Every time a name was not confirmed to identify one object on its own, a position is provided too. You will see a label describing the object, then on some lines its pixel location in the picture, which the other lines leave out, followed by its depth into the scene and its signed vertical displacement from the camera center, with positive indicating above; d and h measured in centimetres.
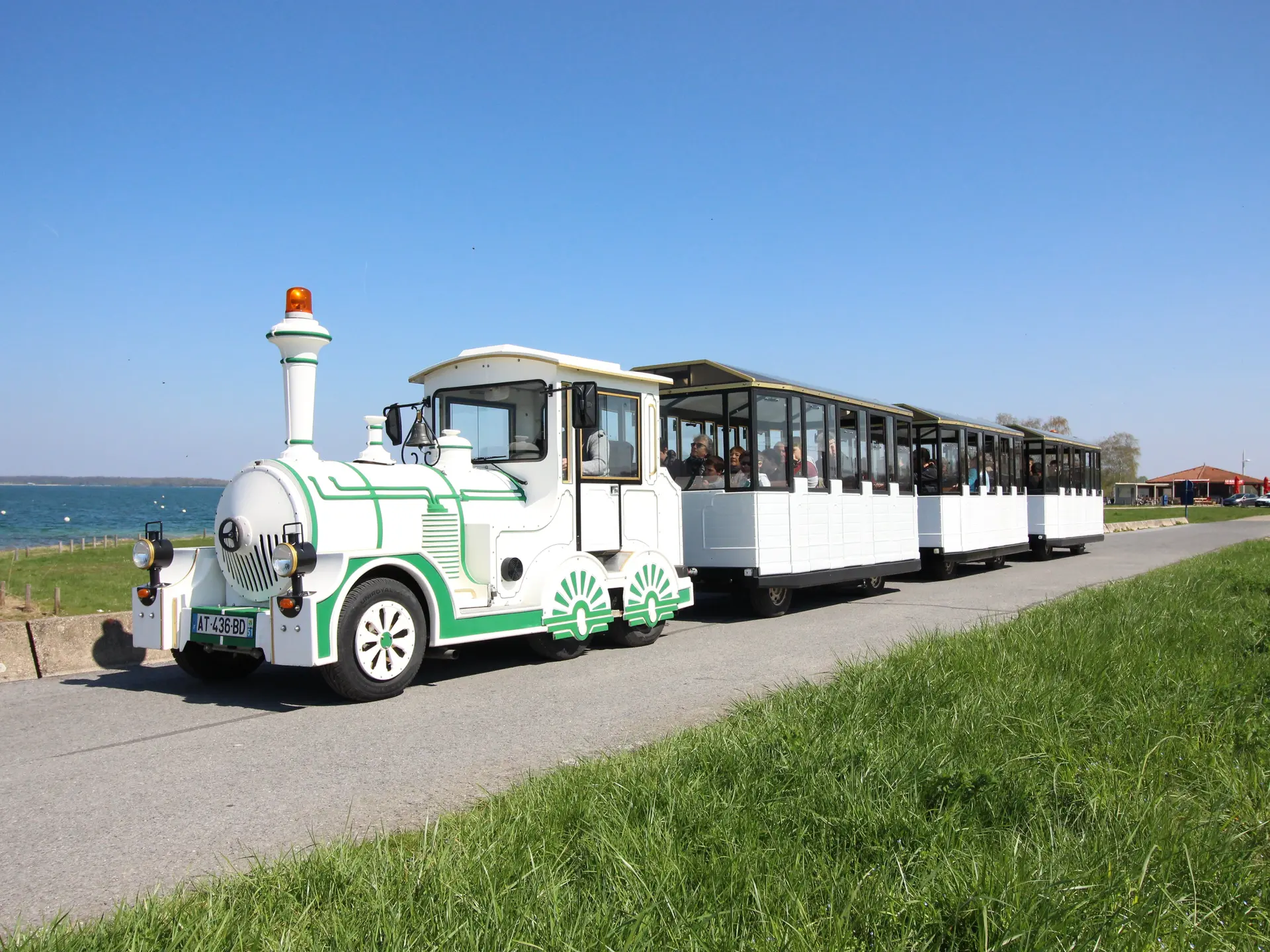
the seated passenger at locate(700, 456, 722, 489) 1211 +37
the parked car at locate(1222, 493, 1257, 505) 9431 -72
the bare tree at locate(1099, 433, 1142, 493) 10244 +410
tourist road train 710 -13
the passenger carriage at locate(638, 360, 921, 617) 1172 +26
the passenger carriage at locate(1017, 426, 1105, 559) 2256 +8
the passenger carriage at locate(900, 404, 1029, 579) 1736 +8
